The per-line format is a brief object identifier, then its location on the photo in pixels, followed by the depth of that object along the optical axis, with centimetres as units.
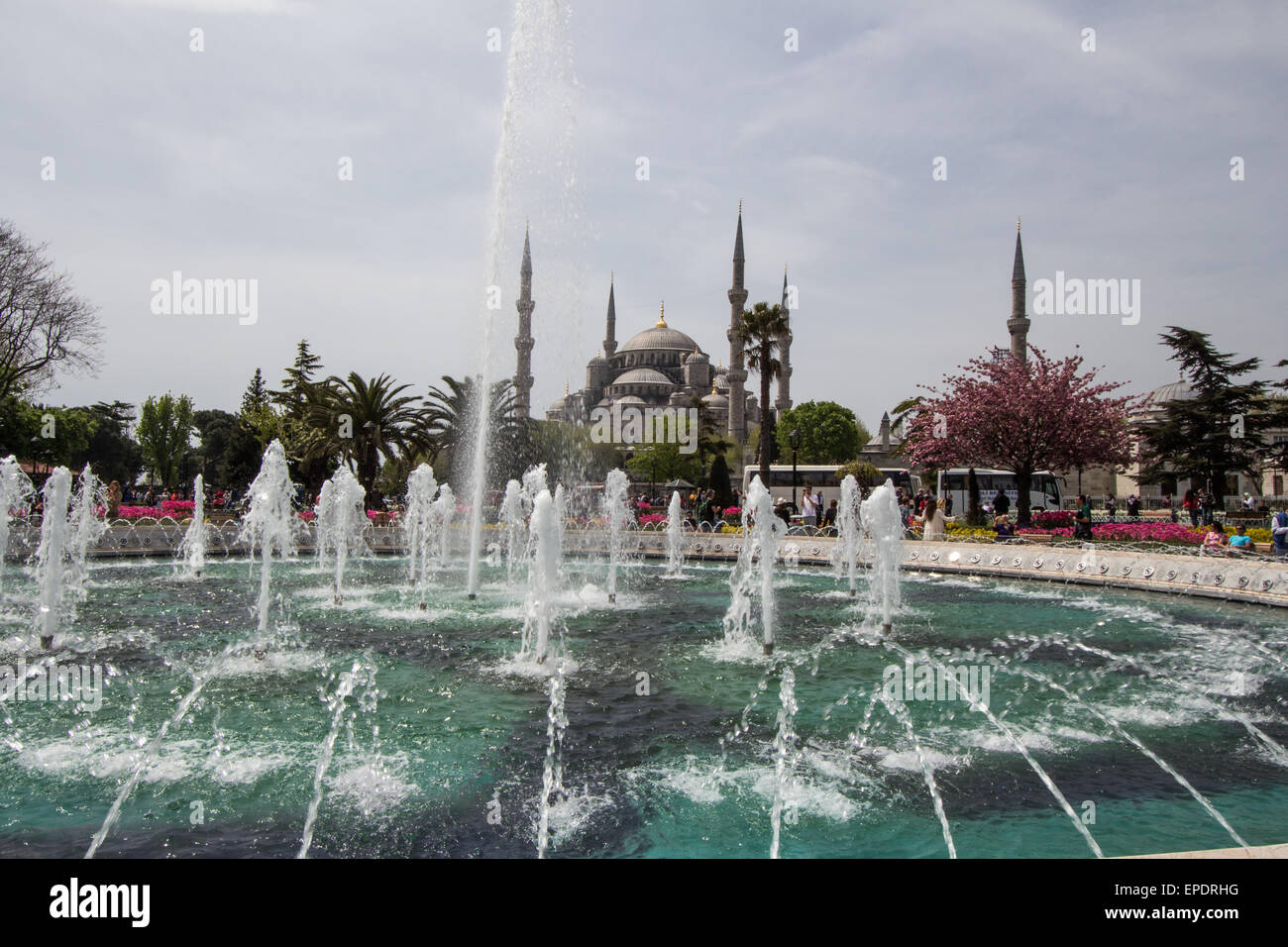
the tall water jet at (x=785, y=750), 444
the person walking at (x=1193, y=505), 2448
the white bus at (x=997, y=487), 3425
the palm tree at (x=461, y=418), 3142
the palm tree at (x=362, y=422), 2991
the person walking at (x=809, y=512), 2481
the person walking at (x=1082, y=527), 2033
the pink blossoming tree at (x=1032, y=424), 2428
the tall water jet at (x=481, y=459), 1304
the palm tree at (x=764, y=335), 3203
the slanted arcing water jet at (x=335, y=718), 425
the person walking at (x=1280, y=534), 1382
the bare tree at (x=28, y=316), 2583
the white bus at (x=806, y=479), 4041
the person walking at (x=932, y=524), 1897
